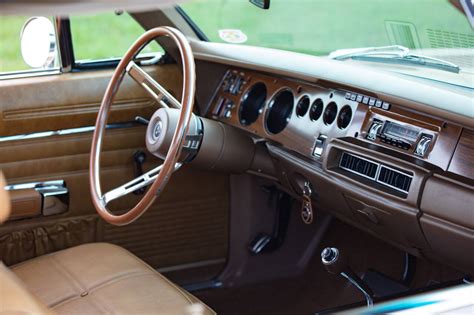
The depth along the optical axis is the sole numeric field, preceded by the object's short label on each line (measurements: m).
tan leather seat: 1.91
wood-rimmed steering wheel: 1.99
